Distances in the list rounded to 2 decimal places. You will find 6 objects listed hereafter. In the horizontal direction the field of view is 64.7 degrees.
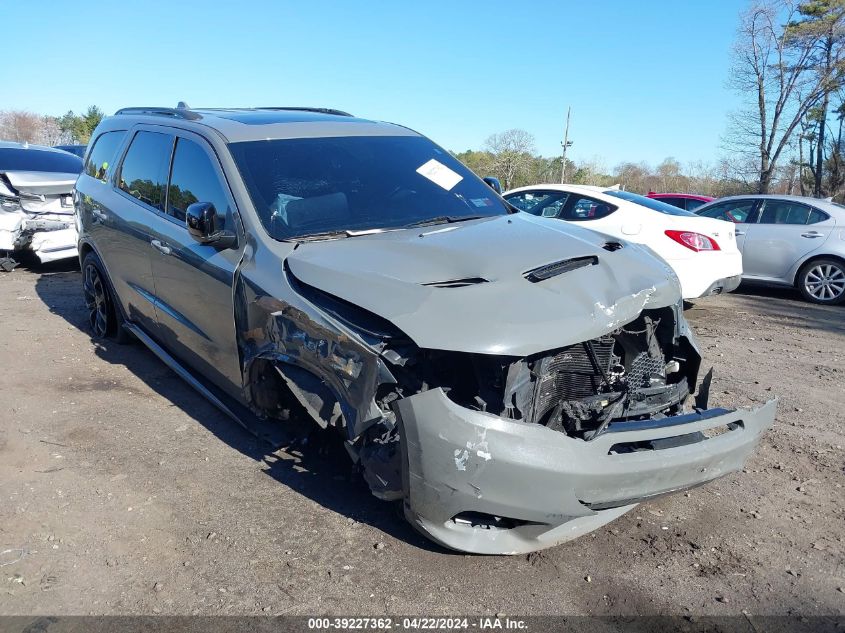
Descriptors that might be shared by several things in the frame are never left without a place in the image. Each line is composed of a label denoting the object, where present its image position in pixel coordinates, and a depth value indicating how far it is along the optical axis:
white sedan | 7.18
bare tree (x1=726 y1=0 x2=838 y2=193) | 26.11
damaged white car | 8.54
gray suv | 2.54
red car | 13.92
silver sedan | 9.07
